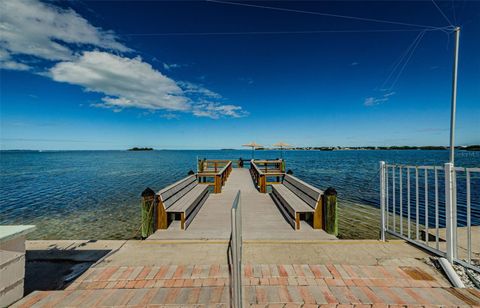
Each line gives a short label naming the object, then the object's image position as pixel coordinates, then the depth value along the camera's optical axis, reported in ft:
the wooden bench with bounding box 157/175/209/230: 19.27
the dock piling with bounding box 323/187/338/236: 18.66
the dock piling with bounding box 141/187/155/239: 18.11
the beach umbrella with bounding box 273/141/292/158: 73.97
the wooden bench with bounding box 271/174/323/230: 19.25
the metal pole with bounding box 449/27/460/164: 13.58
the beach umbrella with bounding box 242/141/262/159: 80.89
